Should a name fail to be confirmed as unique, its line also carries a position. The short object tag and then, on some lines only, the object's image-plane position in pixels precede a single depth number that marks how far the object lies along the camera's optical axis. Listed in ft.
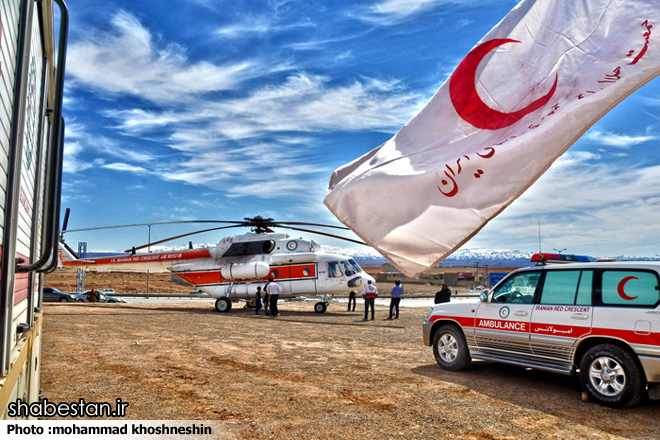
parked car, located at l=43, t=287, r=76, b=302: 100.73
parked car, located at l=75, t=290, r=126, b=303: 99.54
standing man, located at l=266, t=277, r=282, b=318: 65.10
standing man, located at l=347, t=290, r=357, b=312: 74.84
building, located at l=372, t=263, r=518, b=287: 200.95
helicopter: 71.15
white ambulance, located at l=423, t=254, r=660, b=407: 21.01
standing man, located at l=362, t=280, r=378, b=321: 61.31
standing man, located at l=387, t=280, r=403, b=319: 60.80
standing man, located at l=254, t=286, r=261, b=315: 68.92
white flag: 10.98
